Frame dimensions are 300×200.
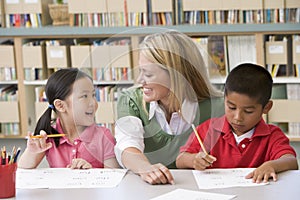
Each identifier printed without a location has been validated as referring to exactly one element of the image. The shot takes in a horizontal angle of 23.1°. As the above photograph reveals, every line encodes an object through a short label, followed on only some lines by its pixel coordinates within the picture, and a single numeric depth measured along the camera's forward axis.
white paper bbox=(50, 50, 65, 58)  5.38
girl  2.80
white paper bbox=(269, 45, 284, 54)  5.11
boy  2.76
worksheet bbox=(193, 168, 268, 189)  2.49
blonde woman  2.56
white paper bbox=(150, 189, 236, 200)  2.37
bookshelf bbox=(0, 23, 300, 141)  5.08
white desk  2.38
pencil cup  2.45
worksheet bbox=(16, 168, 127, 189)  2.56
